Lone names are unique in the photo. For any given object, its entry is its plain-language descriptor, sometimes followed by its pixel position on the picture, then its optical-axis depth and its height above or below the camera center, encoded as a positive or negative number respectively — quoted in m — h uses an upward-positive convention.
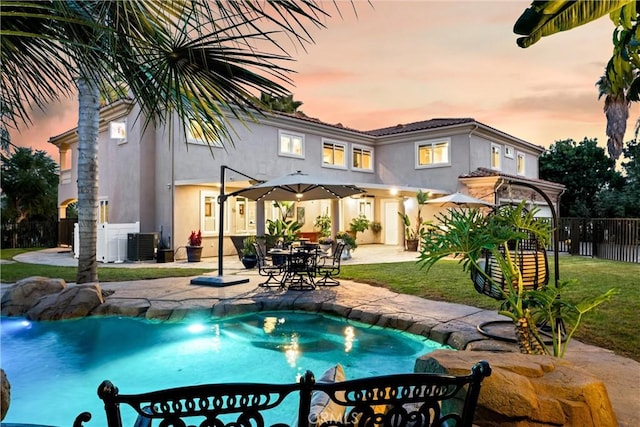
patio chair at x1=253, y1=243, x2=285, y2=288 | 10.15 -1.08
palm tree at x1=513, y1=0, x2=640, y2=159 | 2.61 +1.53
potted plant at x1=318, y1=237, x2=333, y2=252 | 15.51 -0.69
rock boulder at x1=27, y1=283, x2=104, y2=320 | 7.95 -1.50
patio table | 10.05 -1.02
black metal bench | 1.58 -0.70
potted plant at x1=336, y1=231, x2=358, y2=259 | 16.58 -0.61
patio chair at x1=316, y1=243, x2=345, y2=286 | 10.24 -1.27
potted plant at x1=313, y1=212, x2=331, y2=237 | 21.27 +0.07
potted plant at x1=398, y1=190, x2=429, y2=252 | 19.09 -0.01
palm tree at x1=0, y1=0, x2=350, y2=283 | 2.81 +1.30
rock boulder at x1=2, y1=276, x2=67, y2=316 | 8.26 -1.36
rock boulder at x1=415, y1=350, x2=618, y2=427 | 2.80 -1.21
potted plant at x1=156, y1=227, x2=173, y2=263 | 15.52 -1.06
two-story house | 16.97 +2.84
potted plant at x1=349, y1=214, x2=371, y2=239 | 21.69 +0.06
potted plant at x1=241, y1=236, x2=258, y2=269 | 13.58 -0.98
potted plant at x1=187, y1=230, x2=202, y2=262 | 15.45 -0.80
